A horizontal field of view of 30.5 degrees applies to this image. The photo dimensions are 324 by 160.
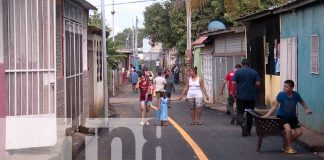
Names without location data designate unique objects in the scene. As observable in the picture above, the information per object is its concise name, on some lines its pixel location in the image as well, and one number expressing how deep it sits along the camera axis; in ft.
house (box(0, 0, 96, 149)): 33.47
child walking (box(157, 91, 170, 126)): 55.42
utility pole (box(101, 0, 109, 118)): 53.52
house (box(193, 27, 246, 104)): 84.02
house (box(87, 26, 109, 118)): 63.52
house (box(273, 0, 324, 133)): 45.09
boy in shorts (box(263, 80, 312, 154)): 36.91
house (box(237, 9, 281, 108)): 61.87
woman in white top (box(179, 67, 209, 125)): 55.21
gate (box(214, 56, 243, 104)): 85.97
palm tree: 111.96
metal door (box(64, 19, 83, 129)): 45.03
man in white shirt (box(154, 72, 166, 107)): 66.33
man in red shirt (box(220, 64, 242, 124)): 57.27
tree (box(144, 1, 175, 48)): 168.86
